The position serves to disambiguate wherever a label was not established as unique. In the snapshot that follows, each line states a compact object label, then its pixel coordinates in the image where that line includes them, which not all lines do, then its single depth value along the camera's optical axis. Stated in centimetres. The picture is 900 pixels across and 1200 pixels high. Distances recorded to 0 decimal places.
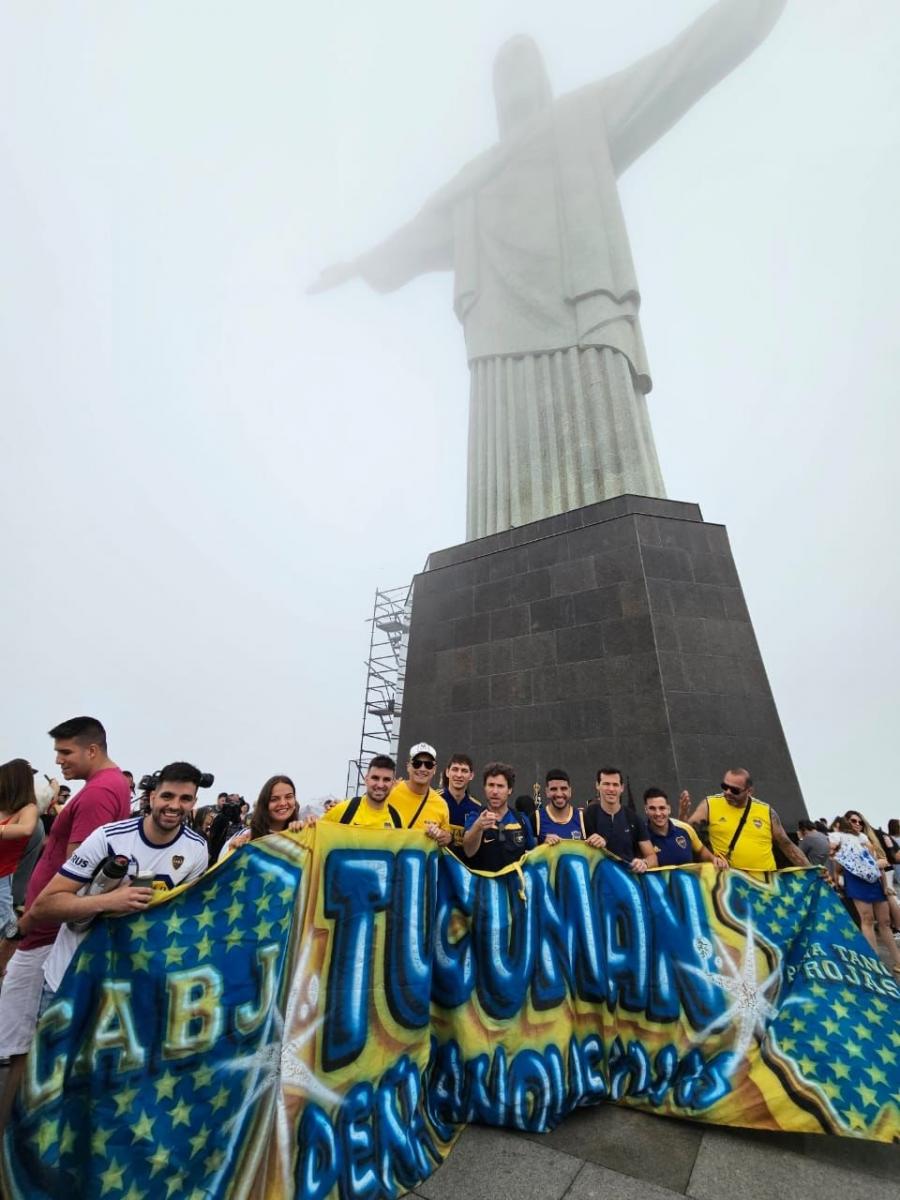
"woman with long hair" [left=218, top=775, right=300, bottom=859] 481
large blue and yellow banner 269
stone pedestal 988
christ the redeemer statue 1501
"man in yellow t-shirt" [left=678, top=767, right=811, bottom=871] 538
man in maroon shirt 308
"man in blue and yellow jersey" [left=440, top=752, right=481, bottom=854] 535
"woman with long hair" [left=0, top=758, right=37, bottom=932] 423
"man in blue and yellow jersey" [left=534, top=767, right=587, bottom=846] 535
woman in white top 744
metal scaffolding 2812
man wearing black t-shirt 522
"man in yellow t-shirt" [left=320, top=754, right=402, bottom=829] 471
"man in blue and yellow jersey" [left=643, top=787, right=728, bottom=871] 519
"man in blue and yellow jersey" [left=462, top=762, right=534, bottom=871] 472
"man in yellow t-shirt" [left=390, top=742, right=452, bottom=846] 482
